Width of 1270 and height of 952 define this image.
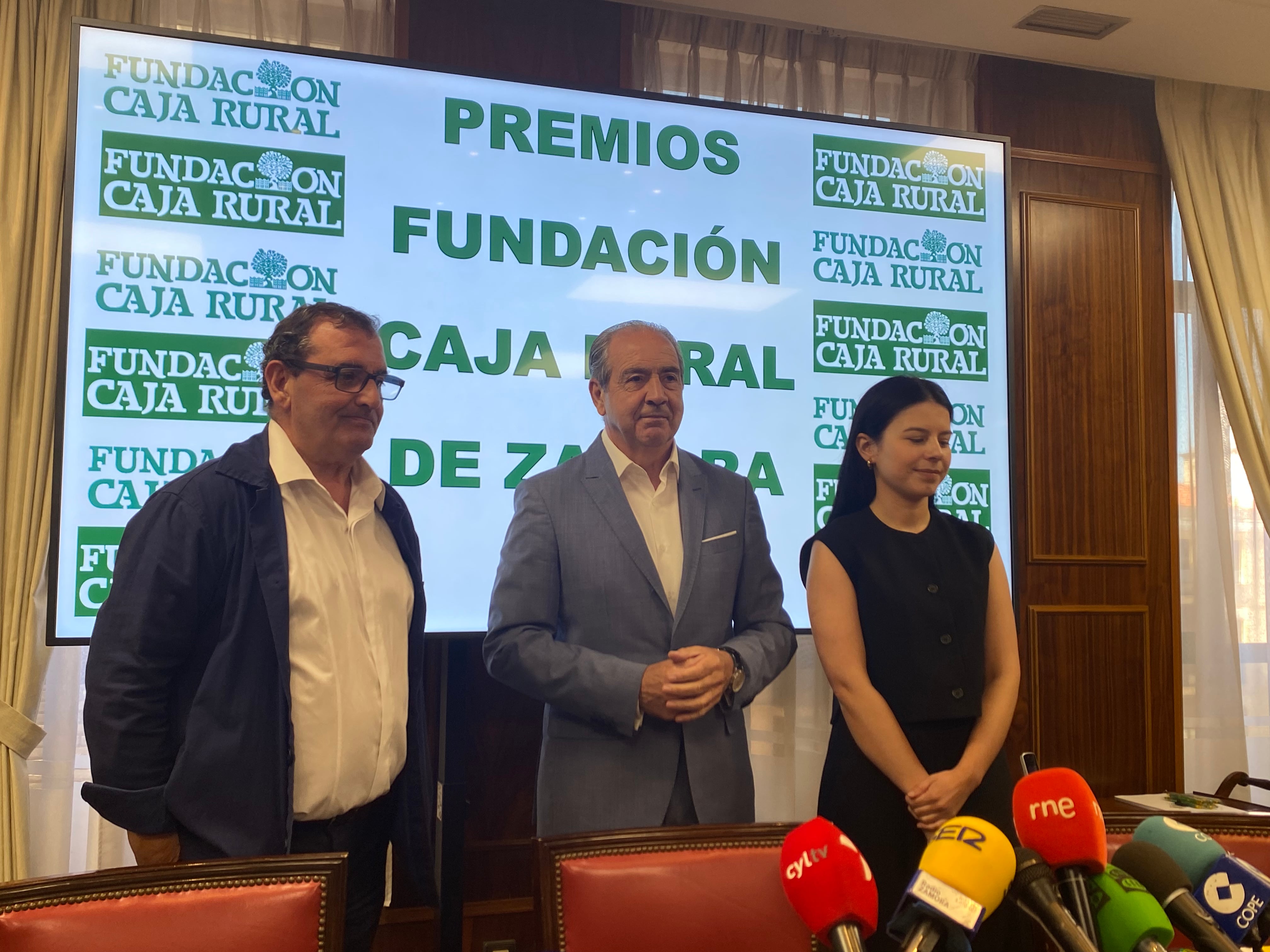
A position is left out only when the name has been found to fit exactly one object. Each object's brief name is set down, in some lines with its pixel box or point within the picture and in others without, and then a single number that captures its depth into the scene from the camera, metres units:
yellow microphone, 0.88
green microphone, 0.96
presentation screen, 2.62
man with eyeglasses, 1.83
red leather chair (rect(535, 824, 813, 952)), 1.53
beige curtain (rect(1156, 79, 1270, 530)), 3.93
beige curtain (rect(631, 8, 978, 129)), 3.65
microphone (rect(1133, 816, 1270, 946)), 1.07
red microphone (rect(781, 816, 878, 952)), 0.98
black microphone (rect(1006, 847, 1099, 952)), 0.91
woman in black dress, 2.28
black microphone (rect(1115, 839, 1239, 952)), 0.98
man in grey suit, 2.22
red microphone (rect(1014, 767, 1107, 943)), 1.00
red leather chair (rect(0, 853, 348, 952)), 1.31
